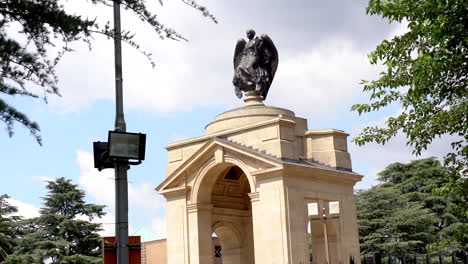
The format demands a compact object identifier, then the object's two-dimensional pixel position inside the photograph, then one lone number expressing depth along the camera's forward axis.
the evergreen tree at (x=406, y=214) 50.06
